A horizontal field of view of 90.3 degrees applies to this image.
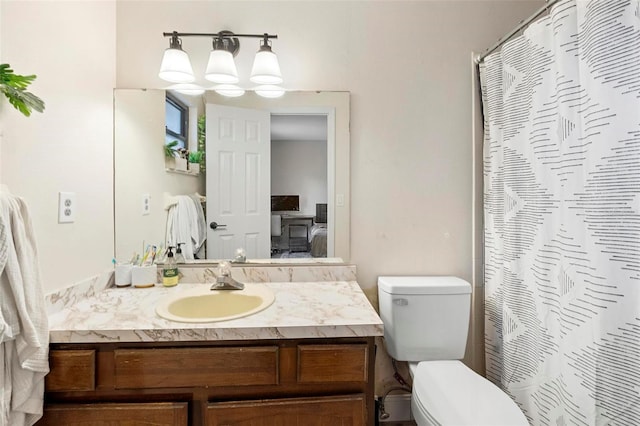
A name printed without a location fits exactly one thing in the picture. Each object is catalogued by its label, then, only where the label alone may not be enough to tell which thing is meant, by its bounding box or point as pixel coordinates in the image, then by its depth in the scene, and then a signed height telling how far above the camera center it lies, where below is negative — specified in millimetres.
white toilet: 1492 -499
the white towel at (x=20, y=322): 866 -305
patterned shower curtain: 923 +12
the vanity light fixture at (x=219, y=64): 1479 +710
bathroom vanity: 1013 -508
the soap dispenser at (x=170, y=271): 1497 -271
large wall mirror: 1570 +203
